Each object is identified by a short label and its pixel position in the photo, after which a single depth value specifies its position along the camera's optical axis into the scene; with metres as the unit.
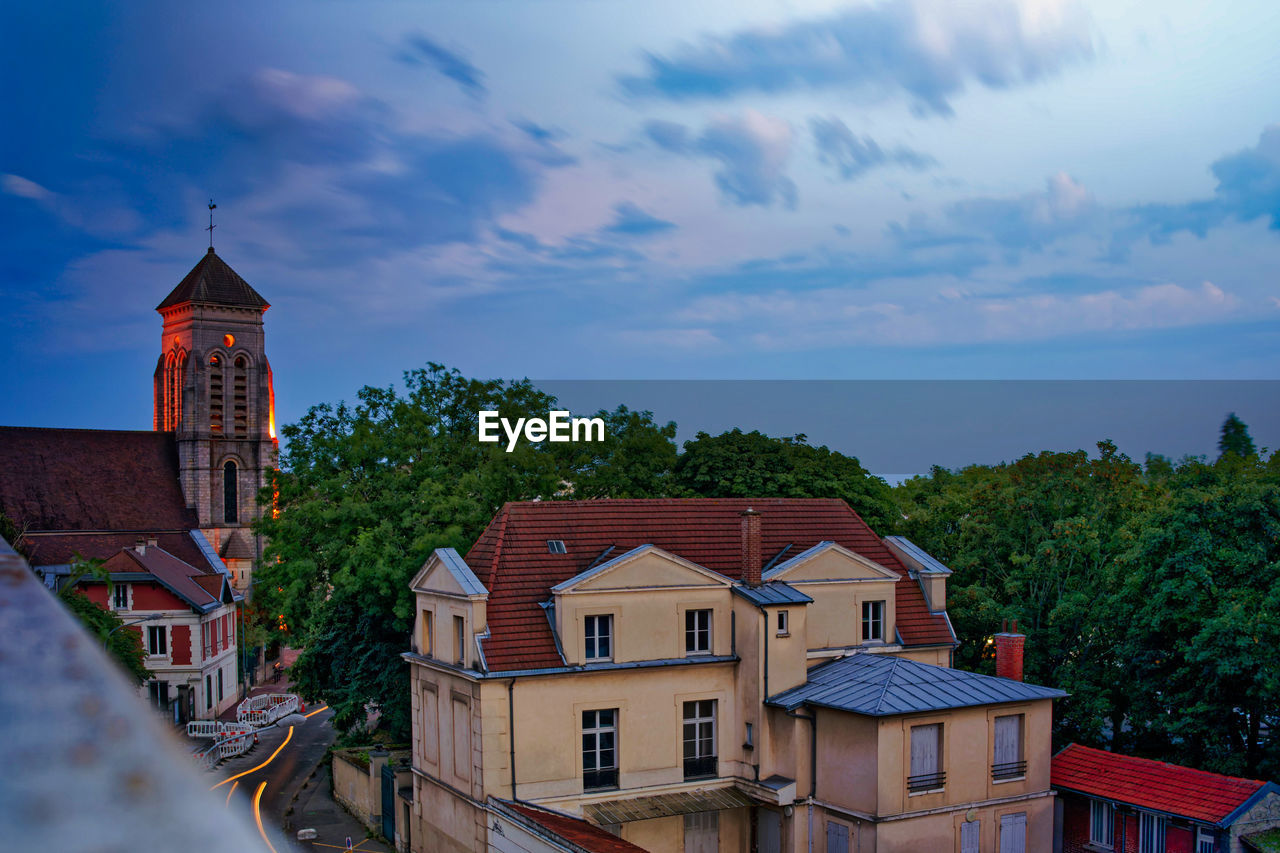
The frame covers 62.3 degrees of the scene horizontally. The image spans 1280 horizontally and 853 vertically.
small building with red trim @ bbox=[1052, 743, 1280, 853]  25.62
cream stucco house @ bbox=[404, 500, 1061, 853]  28.70
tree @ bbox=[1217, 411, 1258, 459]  121.19
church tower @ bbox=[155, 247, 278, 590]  84.56
